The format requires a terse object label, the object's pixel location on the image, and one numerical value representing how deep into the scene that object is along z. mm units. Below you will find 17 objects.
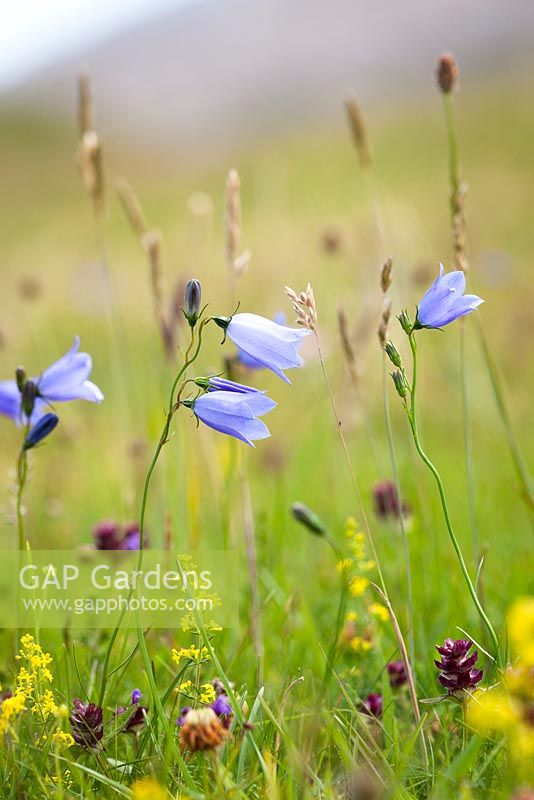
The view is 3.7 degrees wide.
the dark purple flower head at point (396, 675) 1977
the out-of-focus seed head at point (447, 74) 2015
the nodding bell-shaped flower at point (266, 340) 1934
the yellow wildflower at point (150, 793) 1873
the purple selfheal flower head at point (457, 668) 1928
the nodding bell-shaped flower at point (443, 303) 1930
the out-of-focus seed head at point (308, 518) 1982
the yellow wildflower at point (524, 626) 1861
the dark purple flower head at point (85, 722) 1925
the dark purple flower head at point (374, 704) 1955
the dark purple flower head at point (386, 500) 2085
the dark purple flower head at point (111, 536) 2049
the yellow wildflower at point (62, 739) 1913
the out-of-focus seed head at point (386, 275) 1950
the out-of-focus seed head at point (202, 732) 1892
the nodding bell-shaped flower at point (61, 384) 1959
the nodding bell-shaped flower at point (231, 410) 1927
